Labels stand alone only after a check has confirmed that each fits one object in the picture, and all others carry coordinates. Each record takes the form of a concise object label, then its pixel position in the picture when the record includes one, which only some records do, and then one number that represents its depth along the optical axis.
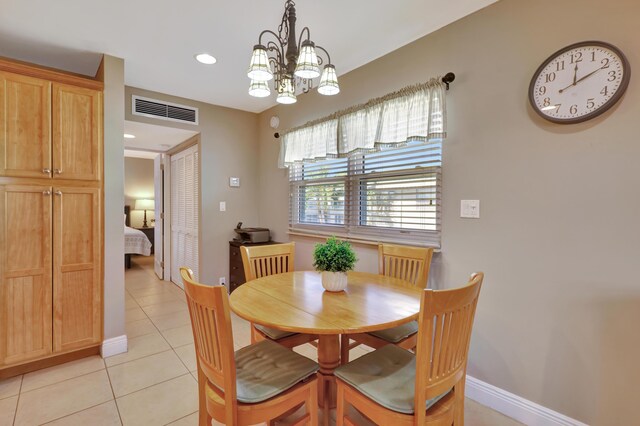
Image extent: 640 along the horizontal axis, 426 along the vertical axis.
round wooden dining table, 1.23
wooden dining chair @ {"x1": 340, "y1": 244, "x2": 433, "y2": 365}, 1.74
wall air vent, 3.12
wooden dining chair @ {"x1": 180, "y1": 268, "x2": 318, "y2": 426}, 1.11
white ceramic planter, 1.65
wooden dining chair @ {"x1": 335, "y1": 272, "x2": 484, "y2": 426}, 1.05
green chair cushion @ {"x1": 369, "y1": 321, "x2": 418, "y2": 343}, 1.71
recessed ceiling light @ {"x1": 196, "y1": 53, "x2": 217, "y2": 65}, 2.50
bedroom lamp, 7.66
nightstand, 6.89
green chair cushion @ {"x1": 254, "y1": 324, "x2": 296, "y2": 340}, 1.75
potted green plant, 1.65
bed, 5.46
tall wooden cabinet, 2.09
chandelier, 1.38
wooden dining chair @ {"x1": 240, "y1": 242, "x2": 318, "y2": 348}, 1.78
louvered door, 3.87
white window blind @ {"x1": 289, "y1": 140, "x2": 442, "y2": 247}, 2.22
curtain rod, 2.04
